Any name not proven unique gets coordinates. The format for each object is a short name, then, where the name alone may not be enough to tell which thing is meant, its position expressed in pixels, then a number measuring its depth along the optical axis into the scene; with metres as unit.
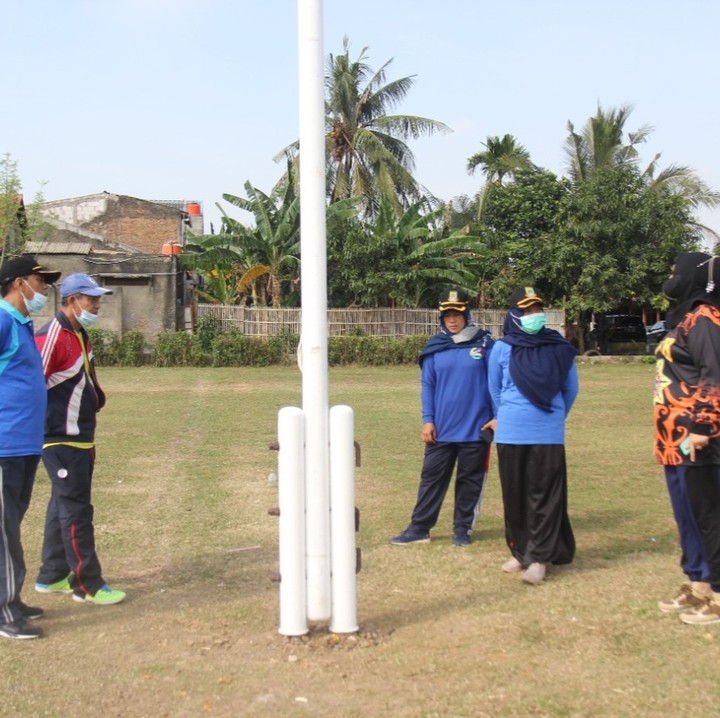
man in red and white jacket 5.32
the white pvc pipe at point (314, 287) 4.57
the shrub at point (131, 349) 26.55
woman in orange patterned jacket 4.76
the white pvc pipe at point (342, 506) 4.59
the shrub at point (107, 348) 26.47
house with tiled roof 29.56
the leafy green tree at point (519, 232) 29.41
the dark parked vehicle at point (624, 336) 32.75
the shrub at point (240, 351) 26.67
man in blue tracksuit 4.82
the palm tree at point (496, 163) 34.19
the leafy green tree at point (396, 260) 28.36
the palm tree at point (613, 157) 31.61
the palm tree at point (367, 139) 33.53
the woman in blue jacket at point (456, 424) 6.62
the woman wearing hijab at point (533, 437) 5.86
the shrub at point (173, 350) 26.58
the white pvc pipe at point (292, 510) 4.53
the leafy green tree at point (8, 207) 28.52
